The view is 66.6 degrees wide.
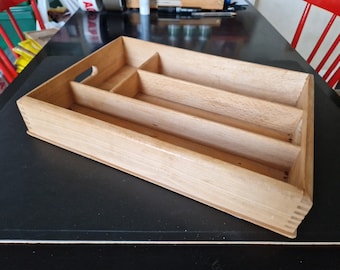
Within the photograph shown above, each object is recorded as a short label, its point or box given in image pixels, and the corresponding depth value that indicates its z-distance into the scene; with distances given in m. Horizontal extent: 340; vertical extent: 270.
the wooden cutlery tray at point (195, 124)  0.38
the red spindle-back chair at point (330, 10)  1.02
